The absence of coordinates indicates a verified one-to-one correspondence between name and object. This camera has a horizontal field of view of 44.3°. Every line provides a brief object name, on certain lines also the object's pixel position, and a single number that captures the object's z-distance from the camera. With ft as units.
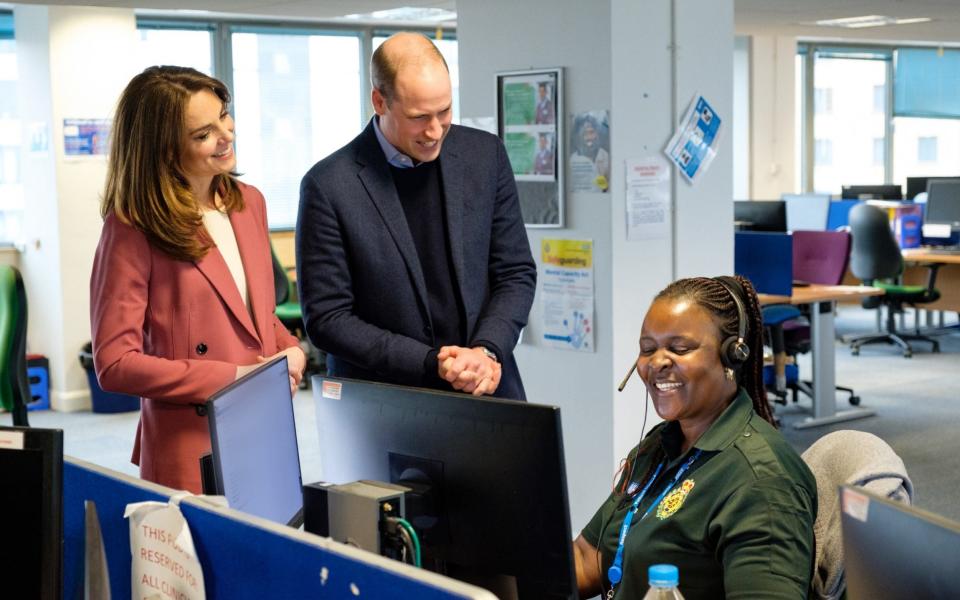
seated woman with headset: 5.30
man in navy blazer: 7.54
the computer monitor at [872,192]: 34.71
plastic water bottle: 4.03
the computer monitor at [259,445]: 5.11
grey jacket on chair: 5.69
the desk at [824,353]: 20.36
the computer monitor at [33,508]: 4.36
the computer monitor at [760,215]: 24.20
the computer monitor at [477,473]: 4.83
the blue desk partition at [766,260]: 19.85
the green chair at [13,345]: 14.75
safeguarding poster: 13.71
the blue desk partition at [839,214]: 32.86
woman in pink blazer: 6.97
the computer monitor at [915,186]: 34.42
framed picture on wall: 13.82
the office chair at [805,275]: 20.22
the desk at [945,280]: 28.78
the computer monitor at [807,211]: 33.24
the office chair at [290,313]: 24.18
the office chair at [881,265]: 27.17
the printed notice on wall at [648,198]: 13.53
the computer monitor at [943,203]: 29.53
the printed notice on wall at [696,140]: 13.93
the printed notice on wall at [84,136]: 22.77
